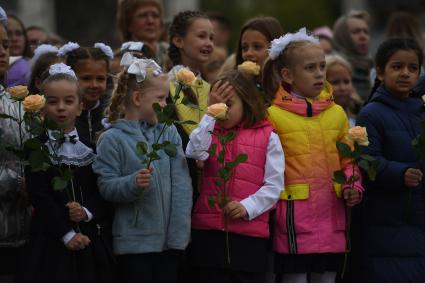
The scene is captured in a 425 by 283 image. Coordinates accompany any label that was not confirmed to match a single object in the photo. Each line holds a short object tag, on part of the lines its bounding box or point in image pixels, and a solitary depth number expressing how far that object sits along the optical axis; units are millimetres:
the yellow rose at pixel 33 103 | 12203
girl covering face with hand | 12852
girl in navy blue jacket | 13633
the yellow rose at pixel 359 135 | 12805
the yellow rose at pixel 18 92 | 12453
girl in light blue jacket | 12570
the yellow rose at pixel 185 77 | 12812
